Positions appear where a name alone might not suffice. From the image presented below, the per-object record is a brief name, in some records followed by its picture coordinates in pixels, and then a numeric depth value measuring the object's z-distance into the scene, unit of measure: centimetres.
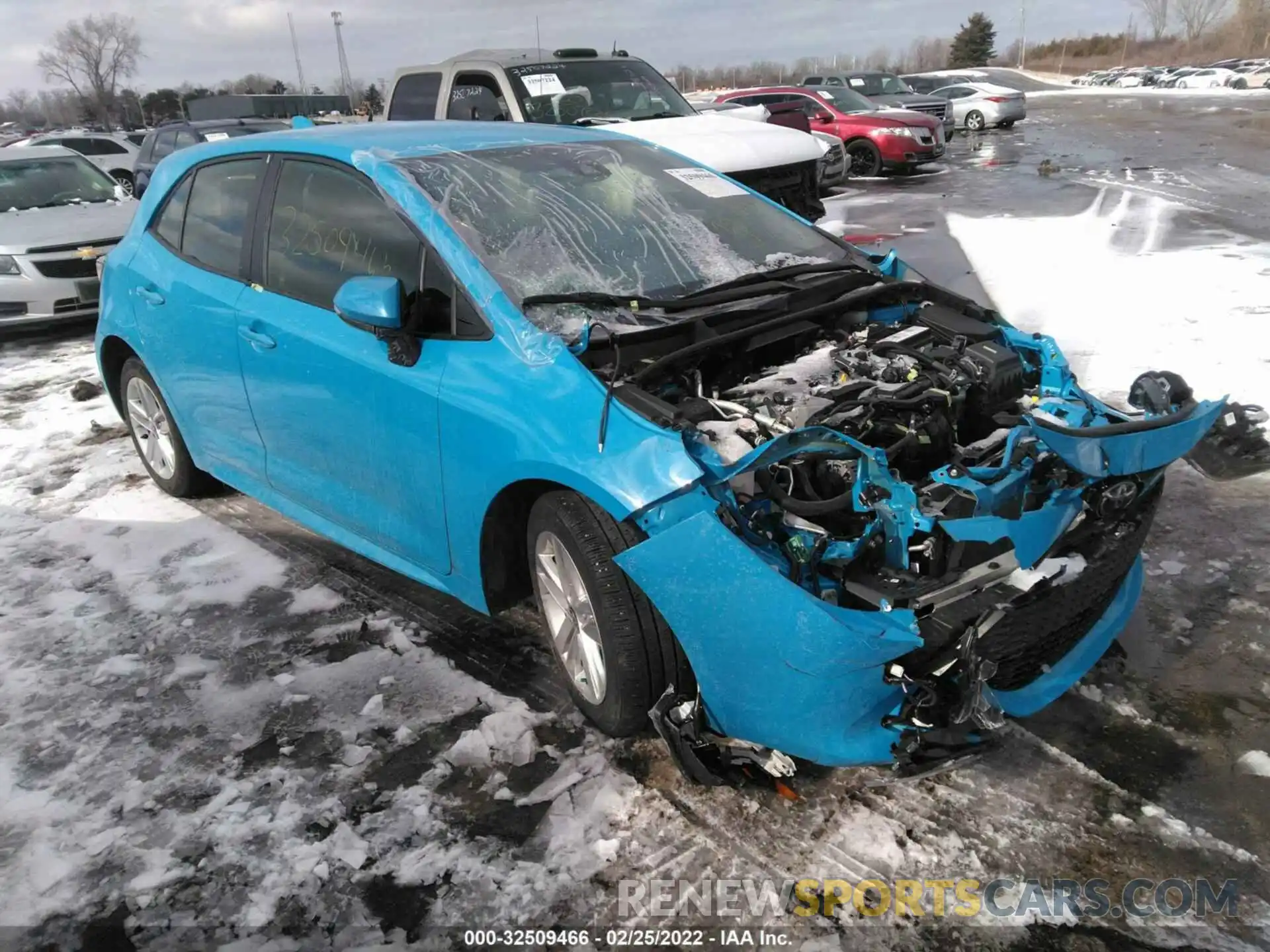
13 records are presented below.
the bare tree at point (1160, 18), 9452
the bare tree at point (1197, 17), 9056
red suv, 1630
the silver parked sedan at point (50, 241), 829
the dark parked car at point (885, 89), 2028
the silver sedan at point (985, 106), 2633
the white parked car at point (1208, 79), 4531
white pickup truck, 786
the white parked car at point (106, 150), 1991
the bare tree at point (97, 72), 7500
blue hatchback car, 233
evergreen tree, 7869
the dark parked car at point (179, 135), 1314
